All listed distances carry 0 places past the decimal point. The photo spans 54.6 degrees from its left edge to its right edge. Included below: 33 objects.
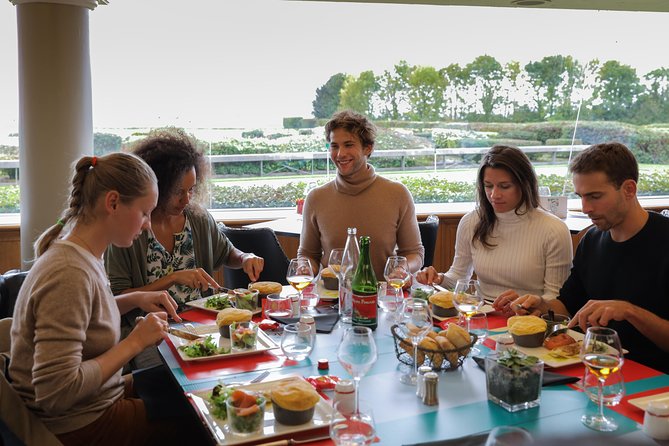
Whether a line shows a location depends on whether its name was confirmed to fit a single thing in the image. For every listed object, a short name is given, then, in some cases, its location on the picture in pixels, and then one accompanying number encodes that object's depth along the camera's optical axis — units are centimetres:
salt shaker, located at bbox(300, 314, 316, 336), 198
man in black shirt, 221
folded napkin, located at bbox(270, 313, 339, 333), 222
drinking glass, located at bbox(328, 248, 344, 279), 271
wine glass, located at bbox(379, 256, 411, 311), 246
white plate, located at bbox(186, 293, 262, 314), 244
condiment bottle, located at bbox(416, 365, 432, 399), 161
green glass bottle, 219
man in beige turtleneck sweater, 333
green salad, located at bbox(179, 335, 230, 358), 194
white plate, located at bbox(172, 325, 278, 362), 194
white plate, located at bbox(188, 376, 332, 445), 142
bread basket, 176
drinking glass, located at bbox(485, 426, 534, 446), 136
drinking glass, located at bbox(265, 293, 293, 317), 232
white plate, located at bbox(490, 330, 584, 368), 182
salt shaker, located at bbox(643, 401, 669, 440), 139
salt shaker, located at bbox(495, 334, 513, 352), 194
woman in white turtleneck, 270
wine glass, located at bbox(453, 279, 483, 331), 211
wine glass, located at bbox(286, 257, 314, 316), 247
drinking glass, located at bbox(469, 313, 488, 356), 201
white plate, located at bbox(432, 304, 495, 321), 229
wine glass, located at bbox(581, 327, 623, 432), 150
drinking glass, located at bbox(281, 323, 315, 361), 188
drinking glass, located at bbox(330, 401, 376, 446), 133
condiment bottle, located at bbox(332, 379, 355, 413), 149
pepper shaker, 158
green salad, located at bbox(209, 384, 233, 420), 152
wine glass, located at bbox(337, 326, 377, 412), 155
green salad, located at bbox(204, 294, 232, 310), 246
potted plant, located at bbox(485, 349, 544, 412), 153
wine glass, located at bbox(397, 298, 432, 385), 178
